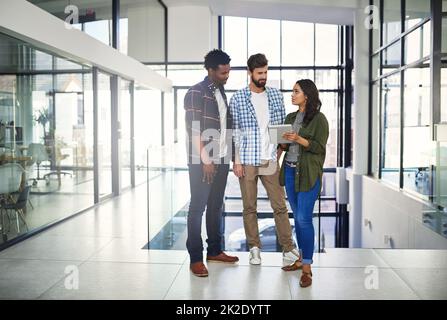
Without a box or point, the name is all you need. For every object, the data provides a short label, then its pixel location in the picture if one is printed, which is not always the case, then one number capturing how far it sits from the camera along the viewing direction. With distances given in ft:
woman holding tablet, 10.89
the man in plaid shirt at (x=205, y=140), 11.49
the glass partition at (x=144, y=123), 34.96
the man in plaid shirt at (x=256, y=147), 11.90
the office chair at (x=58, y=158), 20.33
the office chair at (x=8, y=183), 16.15
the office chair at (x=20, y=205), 16.83
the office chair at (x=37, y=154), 18.04
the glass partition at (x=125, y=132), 30.73
